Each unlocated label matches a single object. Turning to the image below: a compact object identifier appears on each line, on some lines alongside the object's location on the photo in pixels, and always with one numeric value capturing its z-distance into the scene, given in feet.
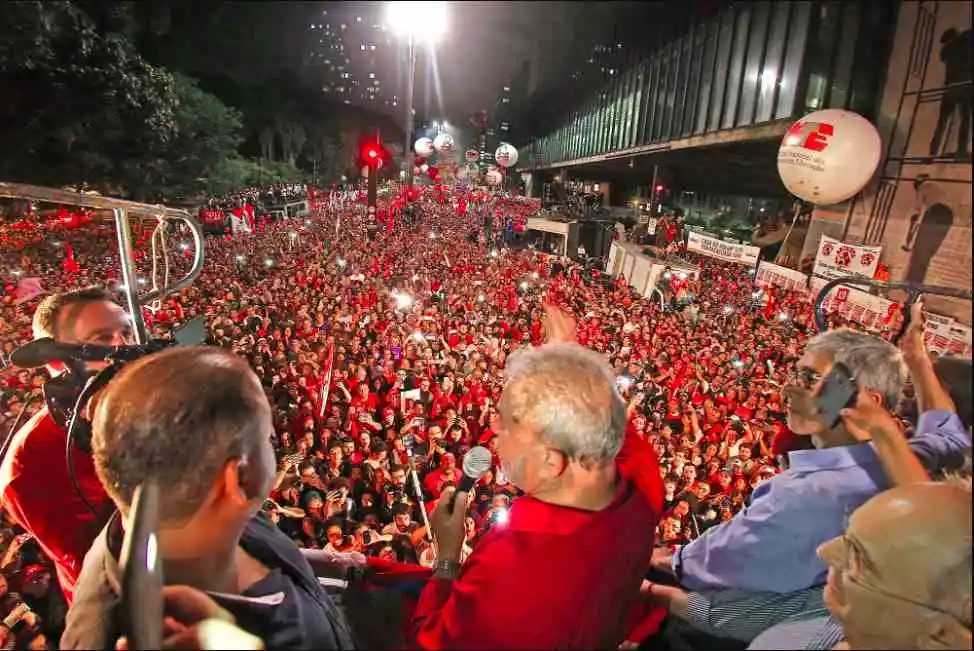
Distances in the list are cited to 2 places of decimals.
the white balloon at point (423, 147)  103.19
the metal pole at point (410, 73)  54.47
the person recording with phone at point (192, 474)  3.30
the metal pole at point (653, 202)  69.90
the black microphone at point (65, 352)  5.60
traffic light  78.41
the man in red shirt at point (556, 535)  4.24
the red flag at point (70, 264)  37.69
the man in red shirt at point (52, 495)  6.08
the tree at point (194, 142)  63.52
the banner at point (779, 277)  34.22
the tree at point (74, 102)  44.09
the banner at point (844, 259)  22.35
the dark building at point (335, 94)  161.82
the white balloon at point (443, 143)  90.89
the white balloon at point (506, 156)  100.26
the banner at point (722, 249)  39.96
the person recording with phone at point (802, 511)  5.24
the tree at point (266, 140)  131.75
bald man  3.05
